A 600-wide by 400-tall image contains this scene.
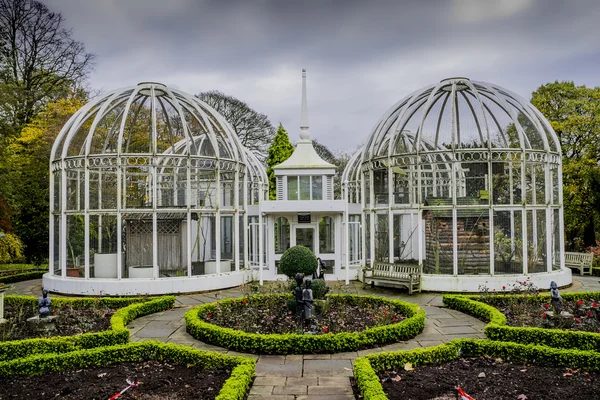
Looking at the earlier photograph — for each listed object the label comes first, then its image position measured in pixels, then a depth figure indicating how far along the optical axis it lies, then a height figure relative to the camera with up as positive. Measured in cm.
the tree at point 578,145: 2381 +364
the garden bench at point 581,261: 1759 -210
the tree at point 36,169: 2281 +243
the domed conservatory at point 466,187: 1384 +82
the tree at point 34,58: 2627 +994
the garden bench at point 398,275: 1354 -204
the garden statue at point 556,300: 881 -180
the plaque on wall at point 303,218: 1719 -23
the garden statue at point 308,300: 883 -174
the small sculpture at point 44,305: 895 -185
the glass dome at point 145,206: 1408 +29
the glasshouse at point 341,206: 1384 +23
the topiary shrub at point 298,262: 1005 -113
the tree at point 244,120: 3484 +743
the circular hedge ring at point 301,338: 795 -233
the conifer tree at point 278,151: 3042 +425
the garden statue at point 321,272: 1104 -152
